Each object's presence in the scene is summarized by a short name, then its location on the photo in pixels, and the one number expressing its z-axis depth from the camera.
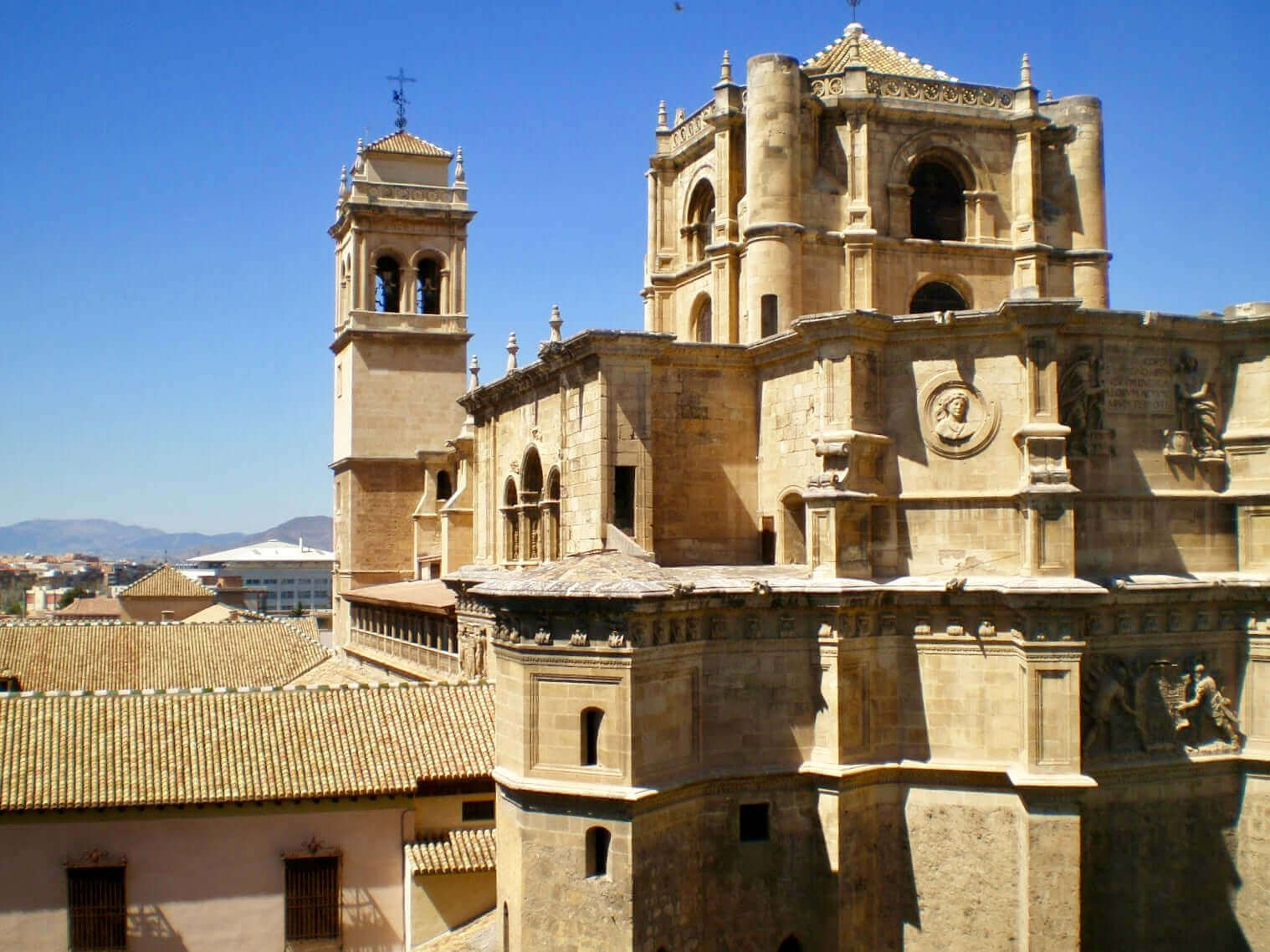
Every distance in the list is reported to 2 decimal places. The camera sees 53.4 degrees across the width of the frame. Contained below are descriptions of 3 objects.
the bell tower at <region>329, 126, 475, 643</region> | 42.75
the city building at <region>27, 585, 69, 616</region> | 132.25
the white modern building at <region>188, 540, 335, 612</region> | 155.62
